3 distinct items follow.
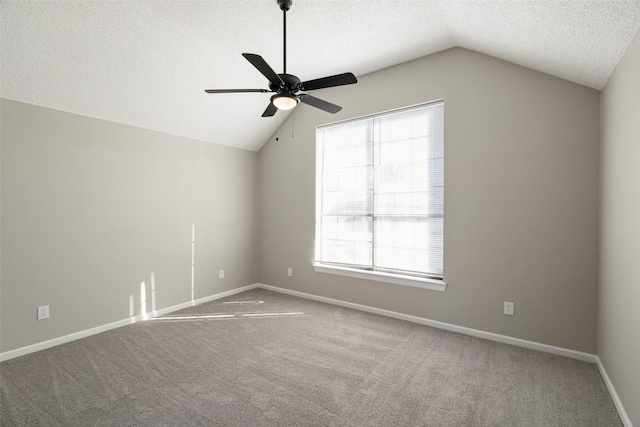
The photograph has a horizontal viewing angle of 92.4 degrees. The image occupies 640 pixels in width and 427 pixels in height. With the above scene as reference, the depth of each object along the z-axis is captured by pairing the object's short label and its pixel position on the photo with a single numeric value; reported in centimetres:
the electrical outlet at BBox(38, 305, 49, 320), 291
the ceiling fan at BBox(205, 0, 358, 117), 201
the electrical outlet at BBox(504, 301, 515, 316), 298
